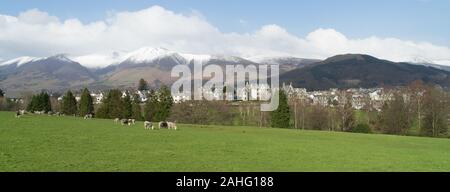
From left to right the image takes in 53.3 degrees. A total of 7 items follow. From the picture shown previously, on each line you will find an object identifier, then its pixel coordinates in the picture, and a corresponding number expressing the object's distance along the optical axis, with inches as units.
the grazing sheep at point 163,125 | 2389.3
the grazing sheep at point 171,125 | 2369.8
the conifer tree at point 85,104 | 5054.1
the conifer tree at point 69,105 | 5182.1
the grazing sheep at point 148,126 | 2250.6
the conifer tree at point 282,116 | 3964.1
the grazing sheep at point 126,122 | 2613.2
